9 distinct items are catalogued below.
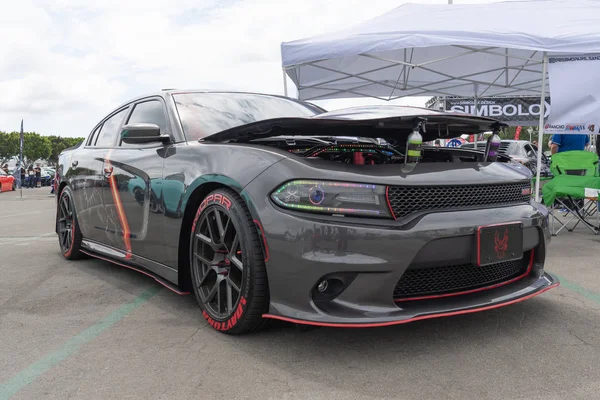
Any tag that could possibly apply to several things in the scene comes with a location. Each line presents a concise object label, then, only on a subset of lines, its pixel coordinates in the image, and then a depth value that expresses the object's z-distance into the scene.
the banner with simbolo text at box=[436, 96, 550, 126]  16.70
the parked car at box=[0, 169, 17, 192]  25.33
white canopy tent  5.78
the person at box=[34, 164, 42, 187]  33.72
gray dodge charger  2.16
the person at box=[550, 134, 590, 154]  7.50
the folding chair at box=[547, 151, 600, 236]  5.89
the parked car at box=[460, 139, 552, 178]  13.65
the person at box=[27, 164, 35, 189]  33.59
